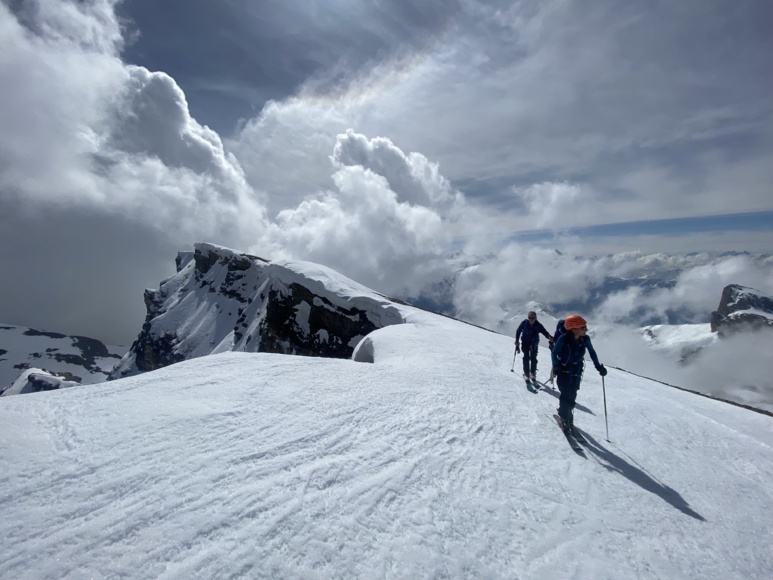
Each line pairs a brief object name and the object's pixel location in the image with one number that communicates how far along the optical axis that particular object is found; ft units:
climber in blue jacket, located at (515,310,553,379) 37.91
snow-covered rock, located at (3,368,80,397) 179.93
